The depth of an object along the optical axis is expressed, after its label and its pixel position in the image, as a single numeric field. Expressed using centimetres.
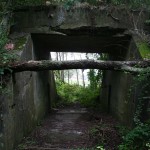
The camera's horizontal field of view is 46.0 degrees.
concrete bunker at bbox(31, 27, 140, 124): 476
